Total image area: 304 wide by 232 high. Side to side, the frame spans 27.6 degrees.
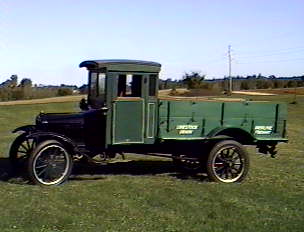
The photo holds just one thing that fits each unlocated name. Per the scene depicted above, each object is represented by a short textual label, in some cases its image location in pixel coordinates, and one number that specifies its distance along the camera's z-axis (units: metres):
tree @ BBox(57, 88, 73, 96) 53.26
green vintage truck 9.89
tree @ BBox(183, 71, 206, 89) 53.47
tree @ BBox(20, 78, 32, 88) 52.21
